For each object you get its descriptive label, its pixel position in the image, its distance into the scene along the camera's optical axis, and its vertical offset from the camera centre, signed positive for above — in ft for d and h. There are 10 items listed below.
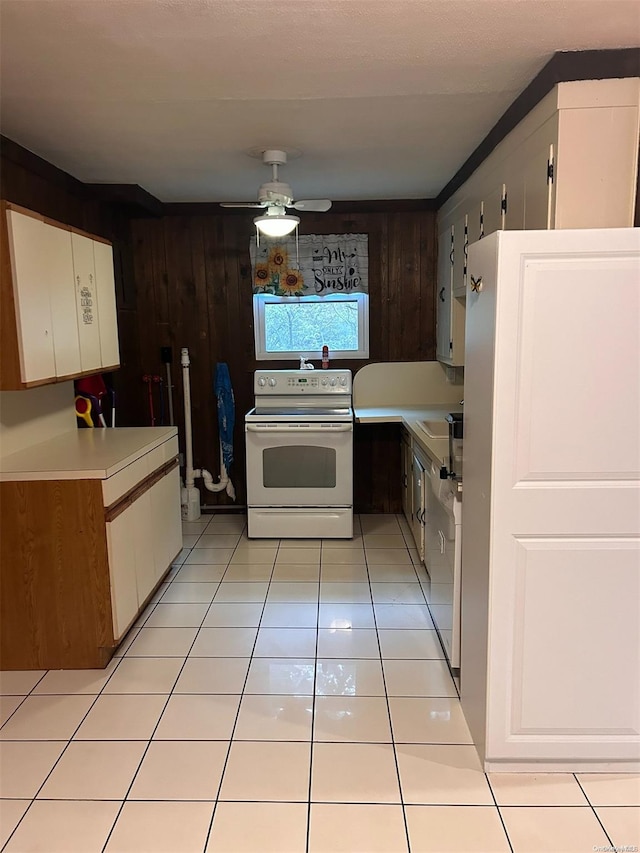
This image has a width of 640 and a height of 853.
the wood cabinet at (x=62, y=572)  8.33 -3.17
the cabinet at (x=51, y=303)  7.97 +0.55
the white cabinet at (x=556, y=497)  5.79 -1.65
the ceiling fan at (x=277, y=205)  10.46 +2.23
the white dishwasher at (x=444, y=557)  7.90 -3.17
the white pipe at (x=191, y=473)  14.93 -3.33
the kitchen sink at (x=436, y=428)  11.67 -1.84
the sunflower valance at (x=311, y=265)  14.42 +1.65
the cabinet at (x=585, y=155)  6.61 +1.91
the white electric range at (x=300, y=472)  13.17 -2.93
